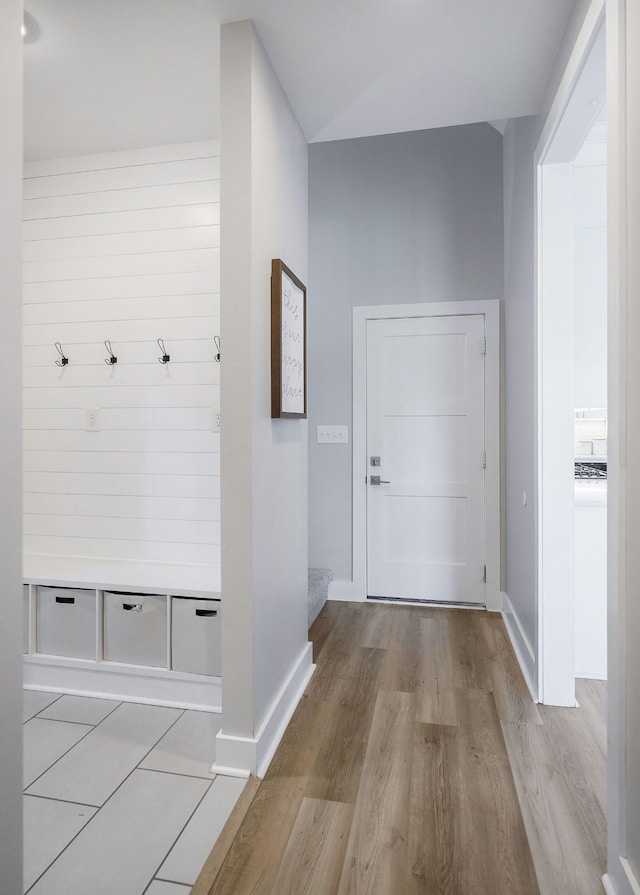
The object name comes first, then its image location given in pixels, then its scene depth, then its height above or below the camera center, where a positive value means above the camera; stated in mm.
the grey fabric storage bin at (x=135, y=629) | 2365 -784
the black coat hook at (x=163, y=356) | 2814 +481
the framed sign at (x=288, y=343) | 2041 +427
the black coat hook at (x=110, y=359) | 2896 +481
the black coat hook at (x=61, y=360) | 2949 +484
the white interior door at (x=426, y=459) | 3578 -71
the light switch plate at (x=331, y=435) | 3756 +95
